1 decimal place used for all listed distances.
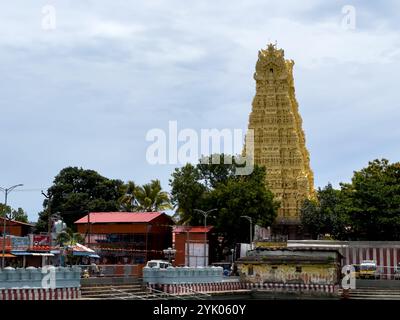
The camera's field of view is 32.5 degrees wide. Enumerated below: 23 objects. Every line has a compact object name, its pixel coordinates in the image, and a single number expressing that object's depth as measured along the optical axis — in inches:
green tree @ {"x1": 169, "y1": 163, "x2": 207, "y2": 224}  3088.1
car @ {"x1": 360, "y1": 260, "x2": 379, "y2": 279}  2329.0
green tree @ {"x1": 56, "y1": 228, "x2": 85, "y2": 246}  2203.4
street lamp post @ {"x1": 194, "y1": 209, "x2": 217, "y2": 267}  2751.0
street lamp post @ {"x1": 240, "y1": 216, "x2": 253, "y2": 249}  2815.9
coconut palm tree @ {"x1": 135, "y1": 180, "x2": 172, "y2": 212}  3683.6
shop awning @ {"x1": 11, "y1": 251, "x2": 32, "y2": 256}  2404.8
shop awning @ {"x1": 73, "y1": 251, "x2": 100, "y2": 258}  2316.4
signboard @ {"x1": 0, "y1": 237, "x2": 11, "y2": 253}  2442.2
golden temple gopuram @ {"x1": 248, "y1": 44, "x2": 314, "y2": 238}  3828.7
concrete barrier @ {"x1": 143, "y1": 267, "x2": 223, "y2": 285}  1760.0
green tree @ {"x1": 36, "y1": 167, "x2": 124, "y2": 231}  3853.3
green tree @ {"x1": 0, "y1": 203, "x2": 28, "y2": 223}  4302.9
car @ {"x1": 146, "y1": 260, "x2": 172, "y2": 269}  1972.3
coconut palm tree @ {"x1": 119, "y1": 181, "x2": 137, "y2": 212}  3794.3
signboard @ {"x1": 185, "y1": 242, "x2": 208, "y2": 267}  2767.7
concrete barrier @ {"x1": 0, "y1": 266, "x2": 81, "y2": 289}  1360.7
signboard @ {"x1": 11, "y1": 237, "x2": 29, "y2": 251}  2441.4
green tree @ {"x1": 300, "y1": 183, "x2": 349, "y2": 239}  3223.4
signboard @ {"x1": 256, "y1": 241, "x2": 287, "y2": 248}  2972.7
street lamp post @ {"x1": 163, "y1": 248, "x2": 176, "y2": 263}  2438.9
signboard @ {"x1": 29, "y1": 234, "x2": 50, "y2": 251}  2422.5
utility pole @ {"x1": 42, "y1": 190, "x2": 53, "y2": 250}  2335.4
